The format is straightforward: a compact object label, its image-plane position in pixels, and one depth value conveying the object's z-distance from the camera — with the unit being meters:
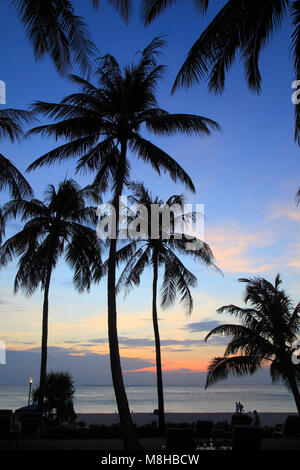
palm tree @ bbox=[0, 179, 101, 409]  19.48
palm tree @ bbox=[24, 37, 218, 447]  13.52
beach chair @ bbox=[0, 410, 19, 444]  12.23
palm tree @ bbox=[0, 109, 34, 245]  14.60
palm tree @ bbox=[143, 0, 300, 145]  8.15
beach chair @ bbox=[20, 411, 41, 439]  13.02
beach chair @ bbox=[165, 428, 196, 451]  9.68
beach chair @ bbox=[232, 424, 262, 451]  9.88
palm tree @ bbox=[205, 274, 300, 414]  17.14
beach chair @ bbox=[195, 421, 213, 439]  13.68
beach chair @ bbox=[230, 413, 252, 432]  14.23
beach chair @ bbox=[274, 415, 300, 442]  13.58
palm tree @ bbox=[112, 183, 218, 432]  18.88
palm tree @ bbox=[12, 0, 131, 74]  8.67
